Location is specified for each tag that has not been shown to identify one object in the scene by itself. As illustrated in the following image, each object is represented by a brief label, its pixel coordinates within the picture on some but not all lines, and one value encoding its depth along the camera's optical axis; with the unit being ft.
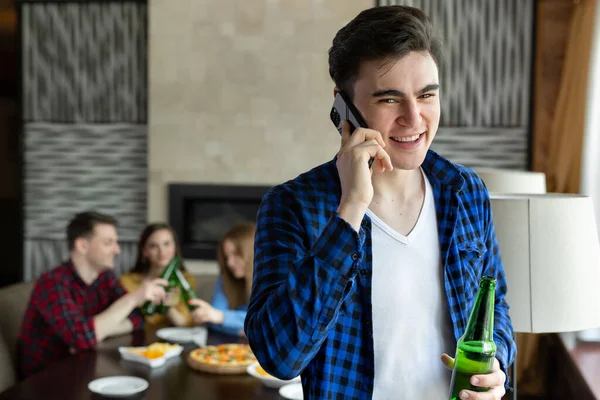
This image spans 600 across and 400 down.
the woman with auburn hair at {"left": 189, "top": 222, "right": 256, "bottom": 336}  10.68
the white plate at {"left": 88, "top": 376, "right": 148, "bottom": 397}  6.86
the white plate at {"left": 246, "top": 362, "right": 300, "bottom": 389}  7.43
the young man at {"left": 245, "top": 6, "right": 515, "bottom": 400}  3.28
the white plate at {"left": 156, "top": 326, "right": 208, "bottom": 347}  9.44
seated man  9.32
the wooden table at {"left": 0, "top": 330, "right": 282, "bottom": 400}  7.06
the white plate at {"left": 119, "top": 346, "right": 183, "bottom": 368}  8.10
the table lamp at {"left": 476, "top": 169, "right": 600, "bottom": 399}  4.82
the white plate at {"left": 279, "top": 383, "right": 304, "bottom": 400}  7.09
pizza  7.93
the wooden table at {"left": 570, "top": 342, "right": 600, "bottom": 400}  8.31
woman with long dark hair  11.26
